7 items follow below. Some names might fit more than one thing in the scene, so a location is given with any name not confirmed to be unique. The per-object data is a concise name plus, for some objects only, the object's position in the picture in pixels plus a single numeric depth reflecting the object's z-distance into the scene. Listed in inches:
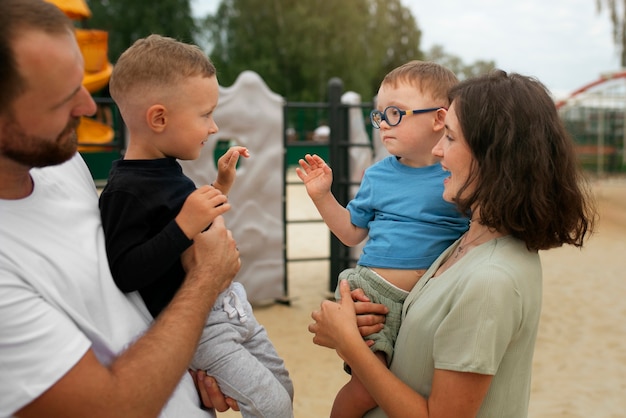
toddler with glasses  79.3
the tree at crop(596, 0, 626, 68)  864.9
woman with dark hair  58.8
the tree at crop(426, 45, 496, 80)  2593.5
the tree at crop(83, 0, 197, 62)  1171.3
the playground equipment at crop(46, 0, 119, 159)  614.9
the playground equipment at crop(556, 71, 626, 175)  945.5
